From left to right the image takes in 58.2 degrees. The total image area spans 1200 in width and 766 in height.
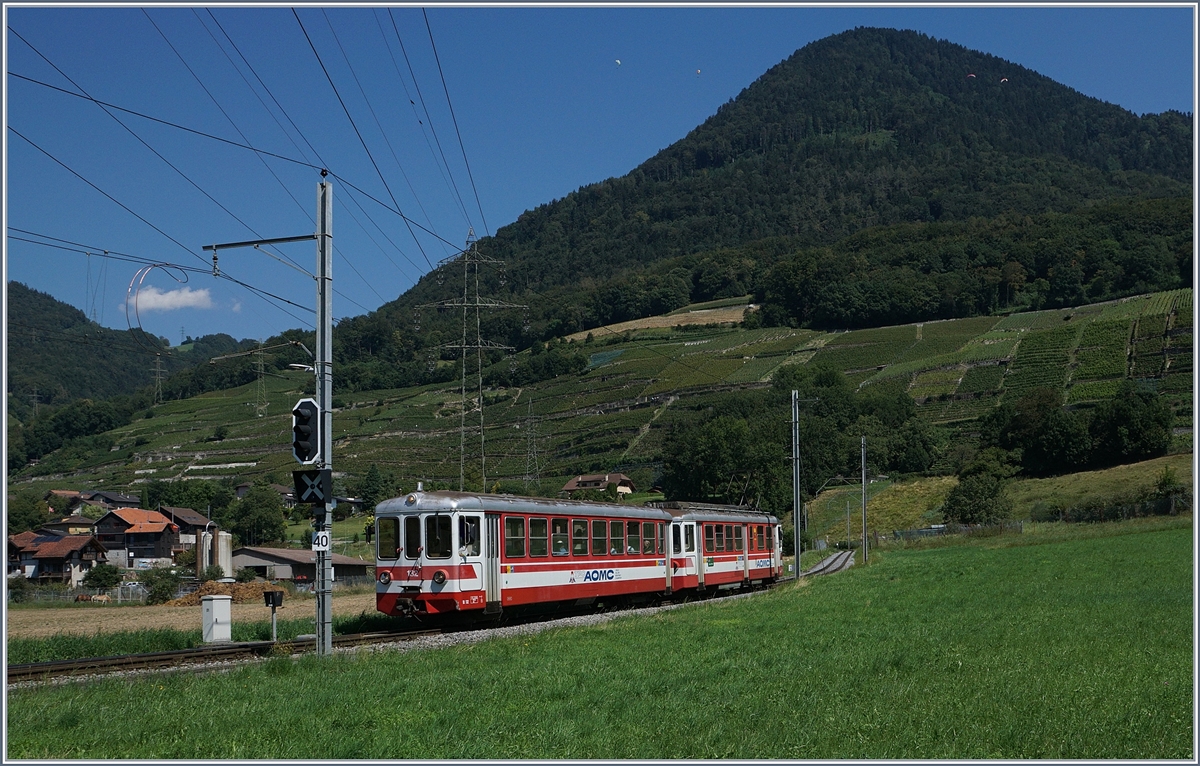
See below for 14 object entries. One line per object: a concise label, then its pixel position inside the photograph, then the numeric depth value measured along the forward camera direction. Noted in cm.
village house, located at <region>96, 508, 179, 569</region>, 9744
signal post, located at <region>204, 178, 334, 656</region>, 1662
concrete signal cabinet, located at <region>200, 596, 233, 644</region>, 1944
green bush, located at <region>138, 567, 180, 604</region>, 4805
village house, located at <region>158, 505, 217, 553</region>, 10094
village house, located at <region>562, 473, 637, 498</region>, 9488
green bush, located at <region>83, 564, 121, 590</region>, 6550
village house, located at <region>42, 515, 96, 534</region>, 10194
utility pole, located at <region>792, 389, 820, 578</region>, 4309
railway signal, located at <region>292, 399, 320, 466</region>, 1647
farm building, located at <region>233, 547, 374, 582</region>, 7644
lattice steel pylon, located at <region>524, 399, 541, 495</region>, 9179
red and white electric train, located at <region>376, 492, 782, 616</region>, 2239
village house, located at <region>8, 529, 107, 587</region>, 8319
